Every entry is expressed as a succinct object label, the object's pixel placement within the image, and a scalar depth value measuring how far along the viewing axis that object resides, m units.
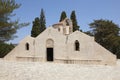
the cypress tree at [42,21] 28.33
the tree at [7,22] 10.08
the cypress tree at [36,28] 27.72
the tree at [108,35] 26.53
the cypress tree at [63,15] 28.08
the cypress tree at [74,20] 27.58
